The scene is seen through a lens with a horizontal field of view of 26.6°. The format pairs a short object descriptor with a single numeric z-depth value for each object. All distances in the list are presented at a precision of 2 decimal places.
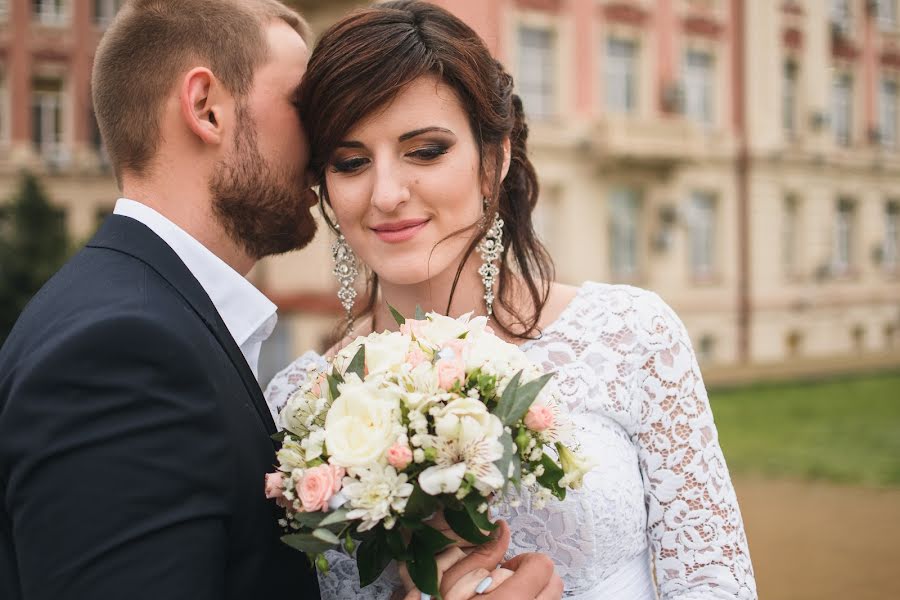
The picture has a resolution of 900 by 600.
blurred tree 11.13
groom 1.33
